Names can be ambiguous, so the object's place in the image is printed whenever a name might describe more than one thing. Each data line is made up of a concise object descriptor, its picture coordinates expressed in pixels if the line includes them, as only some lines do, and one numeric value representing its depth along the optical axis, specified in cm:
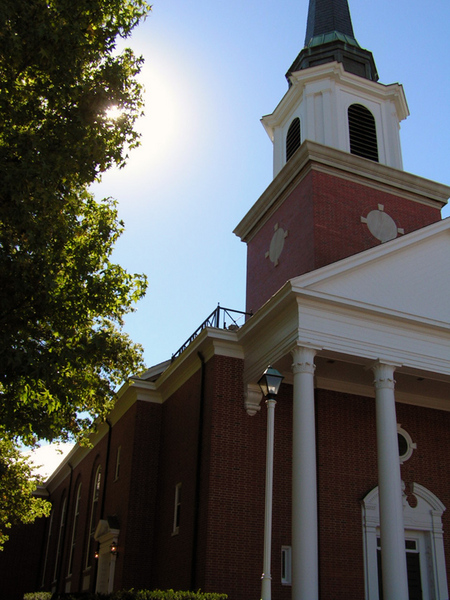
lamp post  1105
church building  1596
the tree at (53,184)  1143
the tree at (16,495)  2470
